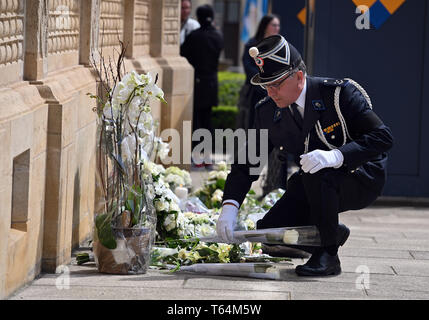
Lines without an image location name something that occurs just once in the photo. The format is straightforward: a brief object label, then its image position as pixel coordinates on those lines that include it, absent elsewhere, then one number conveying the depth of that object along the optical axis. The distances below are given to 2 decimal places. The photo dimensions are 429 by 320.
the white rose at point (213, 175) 15.72
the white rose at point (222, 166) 16.09
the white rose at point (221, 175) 15.63
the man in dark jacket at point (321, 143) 10.86
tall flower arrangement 10.70
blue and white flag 46.81
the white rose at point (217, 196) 14.94
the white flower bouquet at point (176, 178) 14.77
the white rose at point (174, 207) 12.27
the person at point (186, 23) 22.73
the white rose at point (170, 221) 12.23
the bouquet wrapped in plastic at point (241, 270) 10.76
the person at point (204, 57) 22.52
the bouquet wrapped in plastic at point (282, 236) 11.33
